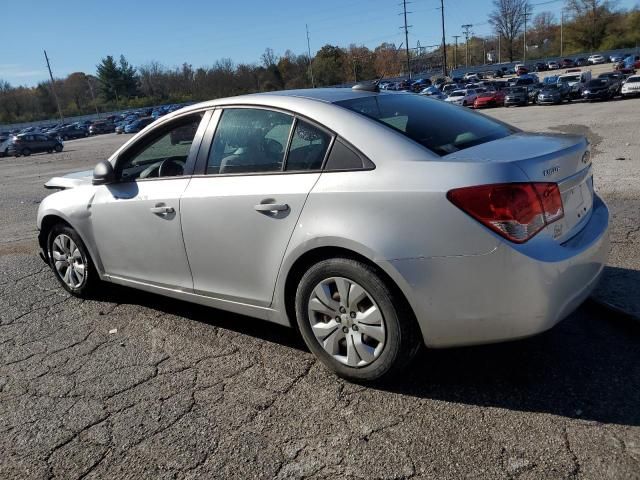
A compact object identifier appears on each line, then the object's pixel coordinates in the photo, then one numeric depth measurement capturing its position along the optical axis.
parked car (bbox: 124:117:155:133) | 52.47
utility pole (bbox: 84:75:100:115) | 103.84
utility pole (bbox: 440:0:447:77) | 81.06
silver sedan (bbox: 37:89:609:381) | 2.50
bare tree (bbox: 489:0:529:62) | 107.38
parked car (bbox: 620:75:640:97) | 30.59
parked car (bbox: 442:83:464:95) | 52.85
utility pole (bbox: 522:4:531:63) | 106.78
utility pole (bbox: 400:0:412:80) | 88.00
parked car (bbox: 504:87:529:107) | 36.34
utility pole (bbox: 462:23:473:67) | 120.20
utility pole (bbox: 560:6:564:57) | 101.81
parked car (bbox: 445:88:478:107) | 40.72
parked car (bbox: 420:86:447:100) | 45.28
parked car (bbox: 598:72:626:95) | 32.16
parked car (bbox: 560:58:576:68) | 83.88
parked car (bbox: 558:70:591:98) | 33.84
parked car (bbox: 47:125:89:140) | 61.19
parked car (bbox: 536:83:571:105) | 33.78
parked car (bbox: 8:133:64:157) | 38.81
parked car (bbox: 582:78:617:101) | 31.52
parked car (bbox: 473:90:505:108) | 38.56
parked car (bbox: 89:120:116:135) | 64.12
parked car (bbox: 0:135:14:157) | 39.28
